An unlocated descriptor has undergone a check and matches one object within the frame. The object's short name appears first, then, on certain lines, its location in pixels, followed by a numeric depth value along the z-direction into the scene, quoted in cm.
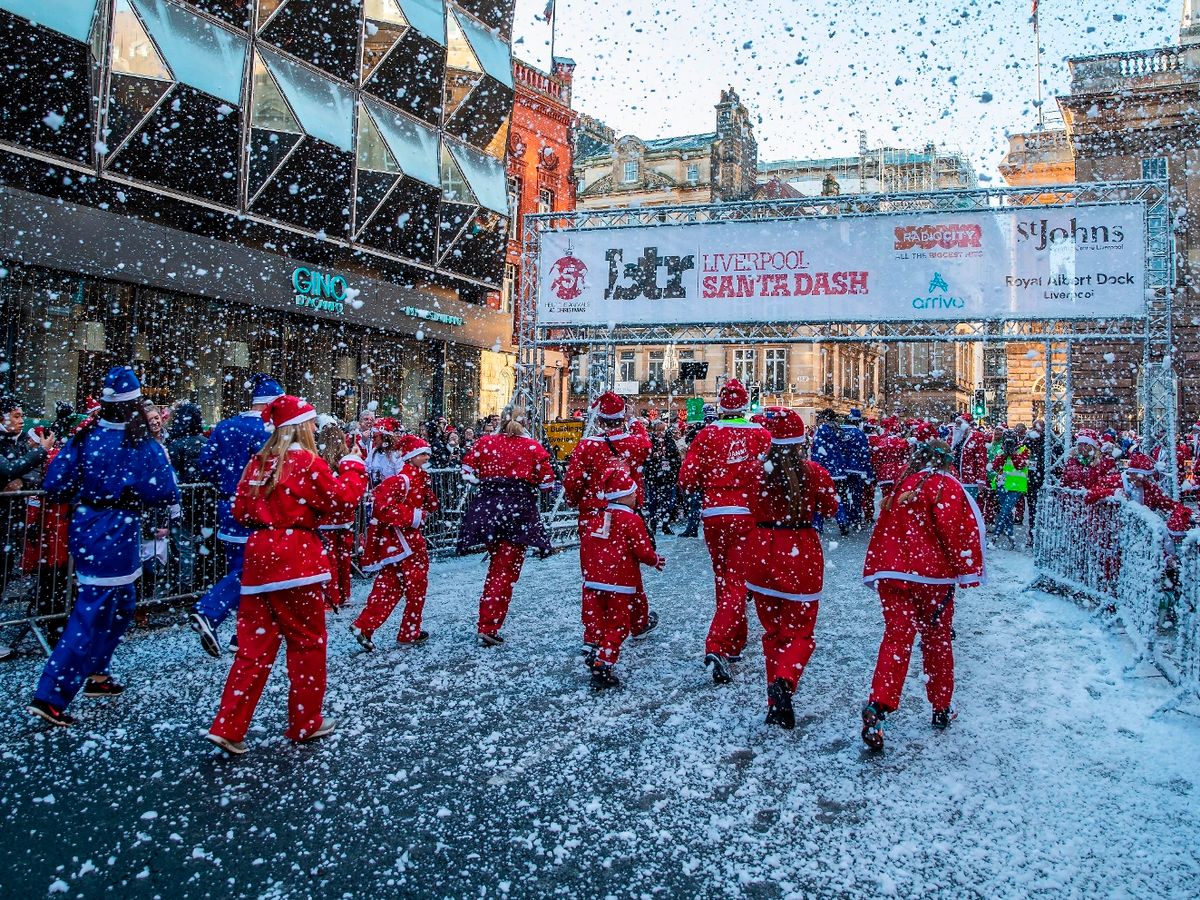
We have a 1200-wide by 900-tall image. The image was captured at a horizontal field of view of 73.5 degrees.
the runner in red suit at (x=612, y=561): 566
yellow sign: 1727
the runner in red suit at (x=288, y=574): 438
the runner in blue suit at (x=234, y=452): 641
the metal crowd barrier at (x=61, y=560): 649
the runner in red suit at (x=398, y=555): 665
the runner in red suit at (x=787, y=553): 507
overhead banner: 1370
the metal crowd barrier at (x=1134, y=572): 538
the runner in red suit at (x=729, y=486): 589
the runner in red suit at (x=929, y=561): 480
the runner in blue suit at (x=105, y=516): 488
